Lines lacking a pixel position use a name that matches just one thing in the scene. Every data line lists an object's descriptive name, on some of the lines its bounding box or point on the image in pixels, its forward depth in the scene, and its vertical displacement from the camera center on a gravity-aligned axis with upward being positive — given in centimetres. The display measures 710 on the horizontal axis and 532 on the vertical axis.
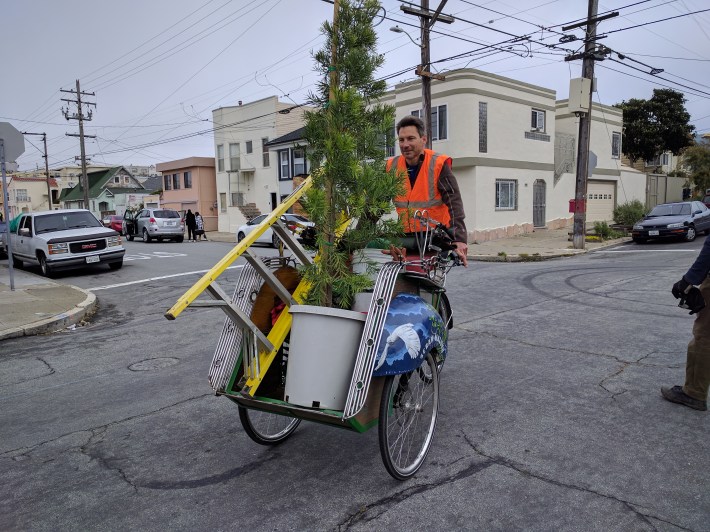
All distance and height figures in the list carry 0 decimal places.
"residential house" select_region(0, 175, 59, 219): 8444 +325
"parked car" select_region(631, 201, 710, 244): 1944 -63
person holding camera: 400 -100
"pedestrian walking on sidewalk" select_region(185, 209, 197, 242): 3081 -66
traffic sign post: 1026 +134
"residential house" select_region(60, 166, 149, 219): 6919 +284
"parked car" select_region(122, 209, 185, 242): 2916 -71
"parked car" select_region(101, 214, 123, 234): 4072 -82
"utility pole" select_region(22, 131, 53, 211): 6523 +752
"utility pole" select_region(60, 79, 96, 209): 4056 +751
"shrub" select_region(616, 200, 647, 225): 2458 -33
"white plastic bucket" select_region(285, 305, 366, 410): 296 -79
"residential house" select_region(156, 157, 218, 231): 4334 +200
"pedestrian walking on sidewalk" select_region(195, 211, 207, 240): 3119 -80
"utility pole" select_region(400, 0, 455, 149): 1675 +508
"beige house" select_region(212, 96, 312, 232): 3644 +375
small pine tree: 322 +35
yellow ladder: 296 -49
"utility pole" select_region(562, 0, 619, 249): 1748 +237
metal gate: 2606 +25
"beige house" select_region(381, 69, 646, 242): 2208 +267
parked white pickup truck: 1411 -75
